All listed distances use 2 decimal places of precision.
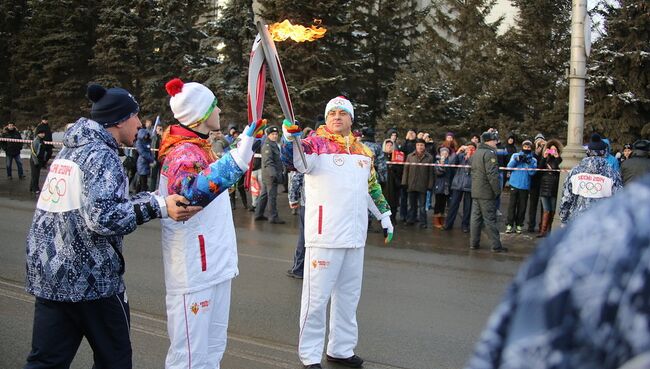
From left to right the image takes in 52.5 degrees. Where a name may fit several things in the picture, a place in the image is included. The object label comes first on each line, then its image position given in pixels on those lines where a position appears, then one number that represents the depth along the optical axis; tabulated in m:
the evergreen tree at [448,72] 24.02
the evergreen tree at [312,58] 23.42
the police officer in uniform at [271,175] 14.01
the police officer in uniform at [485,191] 11.39
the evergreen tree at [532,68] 23.72
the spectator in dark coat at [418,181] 14.12
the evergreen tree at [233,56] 26.73
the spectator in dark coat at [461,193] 13.62
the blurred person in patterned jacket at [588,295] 0.96
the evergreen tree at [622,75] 19.62
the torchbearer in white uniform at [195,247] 3.60
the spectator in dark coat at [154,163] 18.12
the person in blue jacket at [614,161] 13.96
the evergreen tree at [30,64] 35.06
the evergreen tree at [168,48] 31.33
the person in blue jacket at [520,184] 13.60
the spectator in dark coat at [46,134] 18.28
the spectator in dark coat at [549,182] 13.08
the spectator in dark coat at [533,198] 13.84
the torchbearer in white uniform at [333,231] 5.04
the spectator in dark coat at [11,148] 20.58
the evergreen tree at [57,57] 34.38
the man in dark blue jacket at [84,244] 3.24
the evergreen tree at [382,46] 28.09
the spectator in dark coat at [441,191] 14.28
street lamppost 12.11
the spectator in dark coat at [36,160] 17.53
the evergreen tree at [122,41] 31.98
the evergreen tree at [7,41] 37.25
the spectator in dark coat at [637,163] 10.89
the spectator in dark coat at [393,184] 14.67
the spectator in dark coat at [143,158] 16.98
